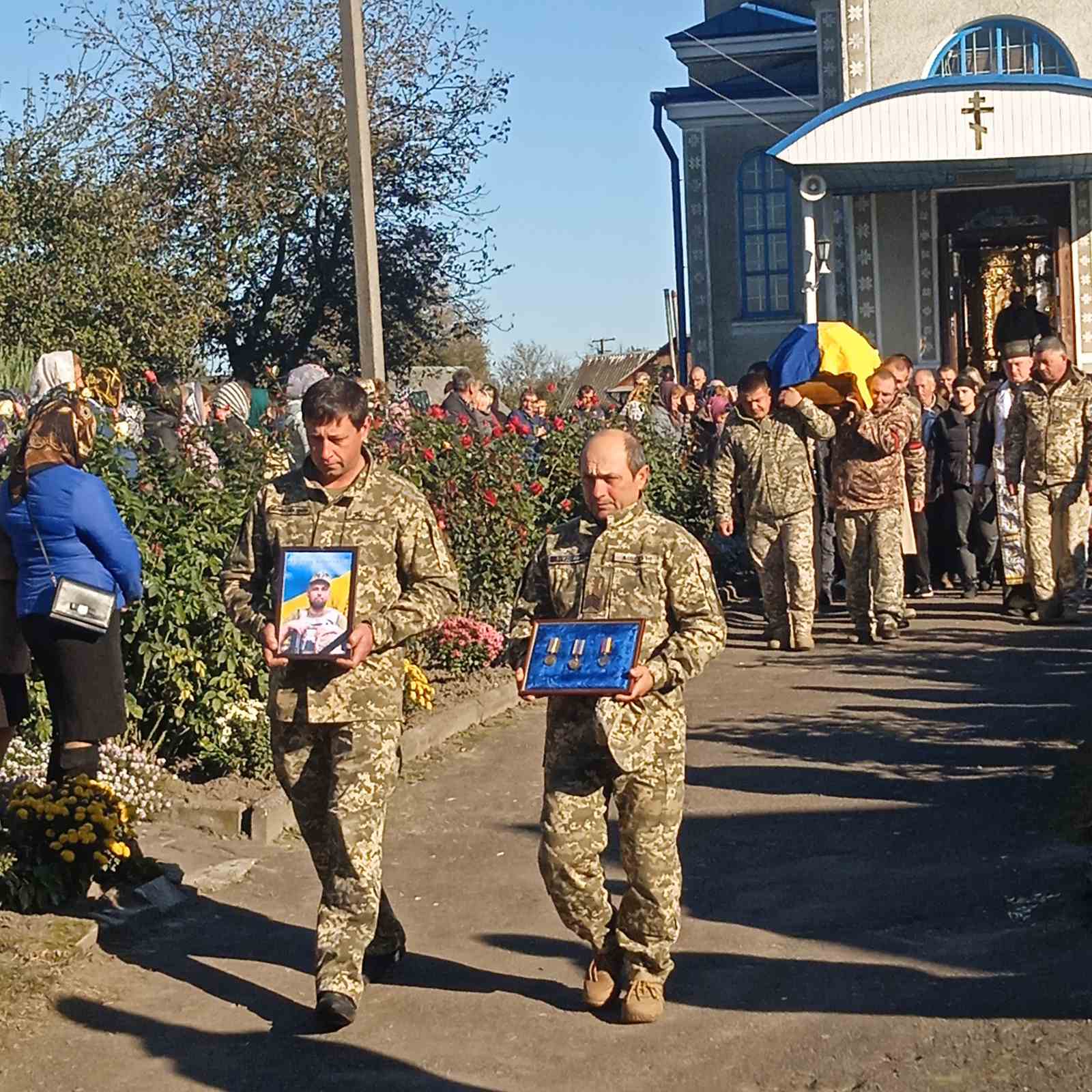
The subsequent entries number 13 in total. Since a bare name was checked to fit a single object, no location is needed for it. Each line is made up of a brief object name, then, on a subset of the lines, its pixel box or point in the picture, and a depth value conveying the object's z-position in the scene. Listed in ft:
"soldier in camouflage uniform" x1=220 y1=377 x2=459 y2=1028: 20.77
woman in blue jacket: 26.55
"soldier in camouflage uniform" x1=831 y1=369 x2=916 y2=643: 46.65
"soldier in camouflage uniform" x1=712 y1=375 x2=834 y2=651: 45.65
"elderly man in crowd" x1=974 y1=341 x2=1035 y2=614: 48.44
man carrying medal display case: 20.21
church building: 71.15
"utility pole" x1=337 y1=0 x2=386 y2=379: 47.42
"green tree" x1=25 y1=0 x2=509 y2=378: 80.79
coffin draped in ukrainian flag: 50.26
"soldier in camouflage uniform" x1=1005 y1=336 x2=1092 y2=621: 45.75
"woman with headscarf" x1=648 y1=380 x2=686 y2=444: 58.23
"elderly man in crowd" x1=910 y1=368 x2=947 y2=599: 55.42
